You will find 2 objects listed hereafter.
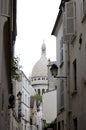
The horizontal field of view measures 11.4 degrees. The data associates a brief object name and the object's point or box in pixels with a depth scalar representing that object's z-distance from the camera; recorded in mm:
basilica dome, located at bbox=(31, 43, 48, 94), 149750
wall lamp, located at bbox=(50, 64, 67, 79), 17594
